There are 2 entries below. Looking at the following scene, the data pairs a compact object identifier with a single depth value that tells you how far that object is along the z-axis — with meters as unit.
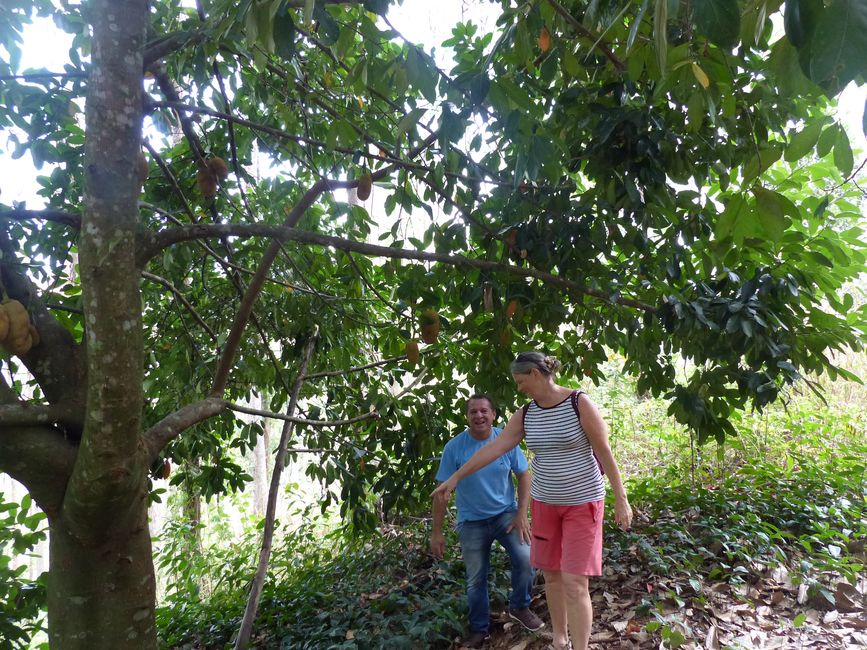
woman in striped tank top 2.98
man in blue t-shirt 3.84
